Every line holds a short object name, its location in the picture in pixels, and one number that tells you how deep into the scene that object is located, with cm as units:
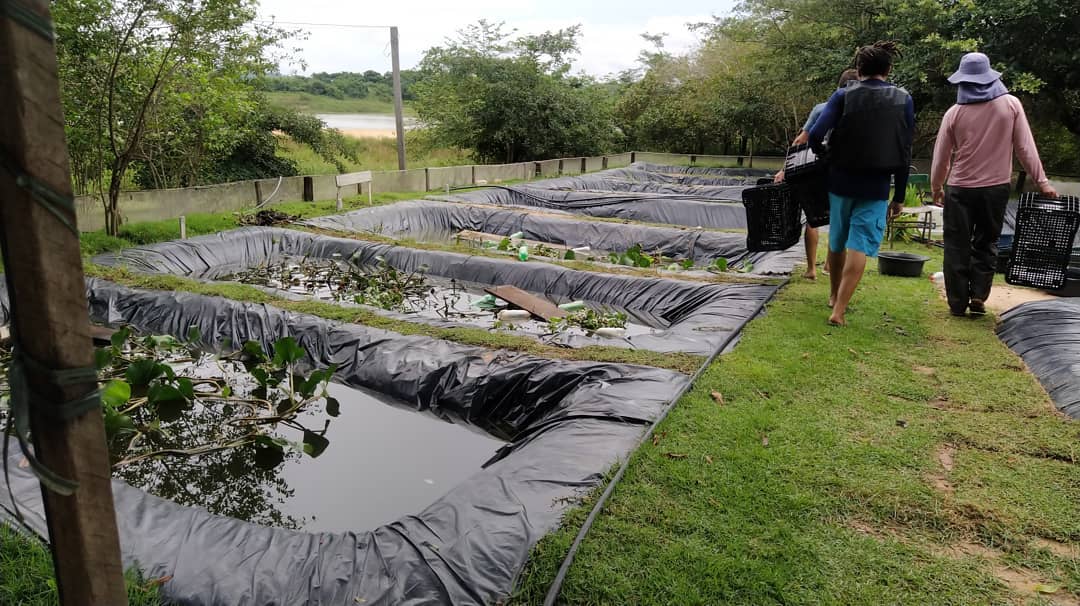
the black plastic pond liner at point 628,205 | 1052
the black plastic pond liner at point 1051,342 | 310
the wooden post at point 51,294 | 96
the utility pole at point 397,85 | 1237
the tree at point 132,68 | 677
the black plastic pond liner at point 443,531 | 199
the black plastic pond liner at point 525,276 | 434
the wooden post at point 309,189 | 1053
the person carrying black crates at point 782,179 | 429
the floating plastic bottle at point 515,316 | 559
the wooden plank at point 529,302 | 561
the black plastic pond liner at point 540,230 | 833
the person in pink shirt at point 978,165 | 389
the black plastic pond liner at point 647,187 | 1332
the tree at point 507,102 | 1764
